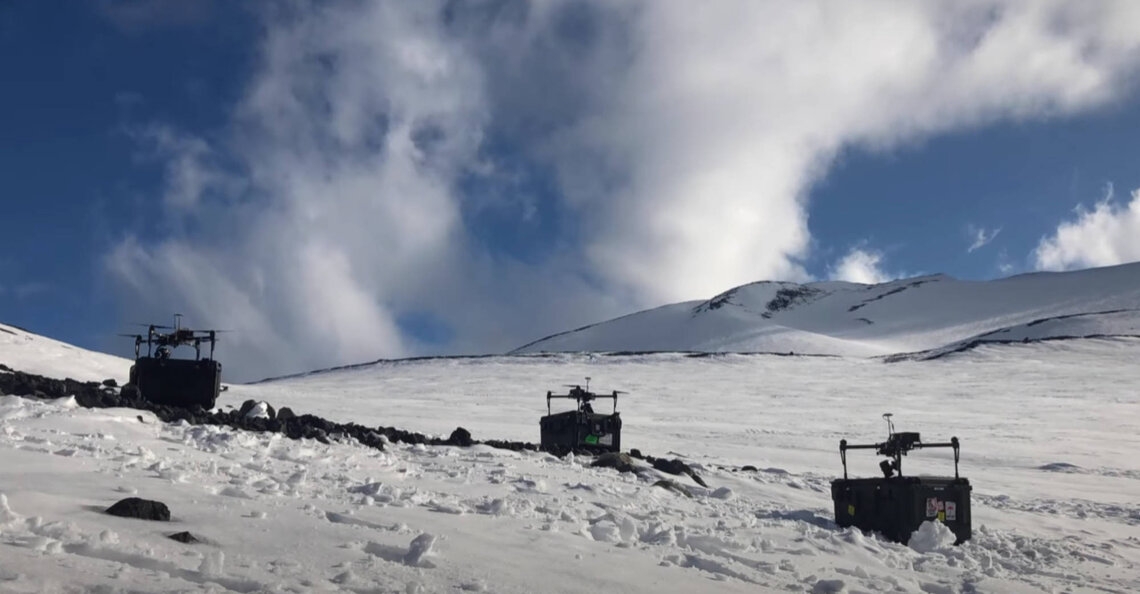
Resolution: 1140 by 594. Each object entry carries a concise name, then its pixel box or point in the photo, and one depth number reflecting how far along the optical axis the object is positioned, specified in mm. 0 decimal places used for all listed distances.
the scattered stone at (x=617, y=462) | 21531
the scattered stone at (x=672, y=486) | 18703
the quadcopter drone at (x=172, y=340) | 26370
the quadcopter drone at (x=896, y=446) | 17281
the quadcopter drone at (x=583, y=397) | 31672
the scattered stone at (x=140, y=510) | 8703
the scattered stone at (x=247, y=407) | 24023
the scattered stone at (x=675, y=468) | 22266
